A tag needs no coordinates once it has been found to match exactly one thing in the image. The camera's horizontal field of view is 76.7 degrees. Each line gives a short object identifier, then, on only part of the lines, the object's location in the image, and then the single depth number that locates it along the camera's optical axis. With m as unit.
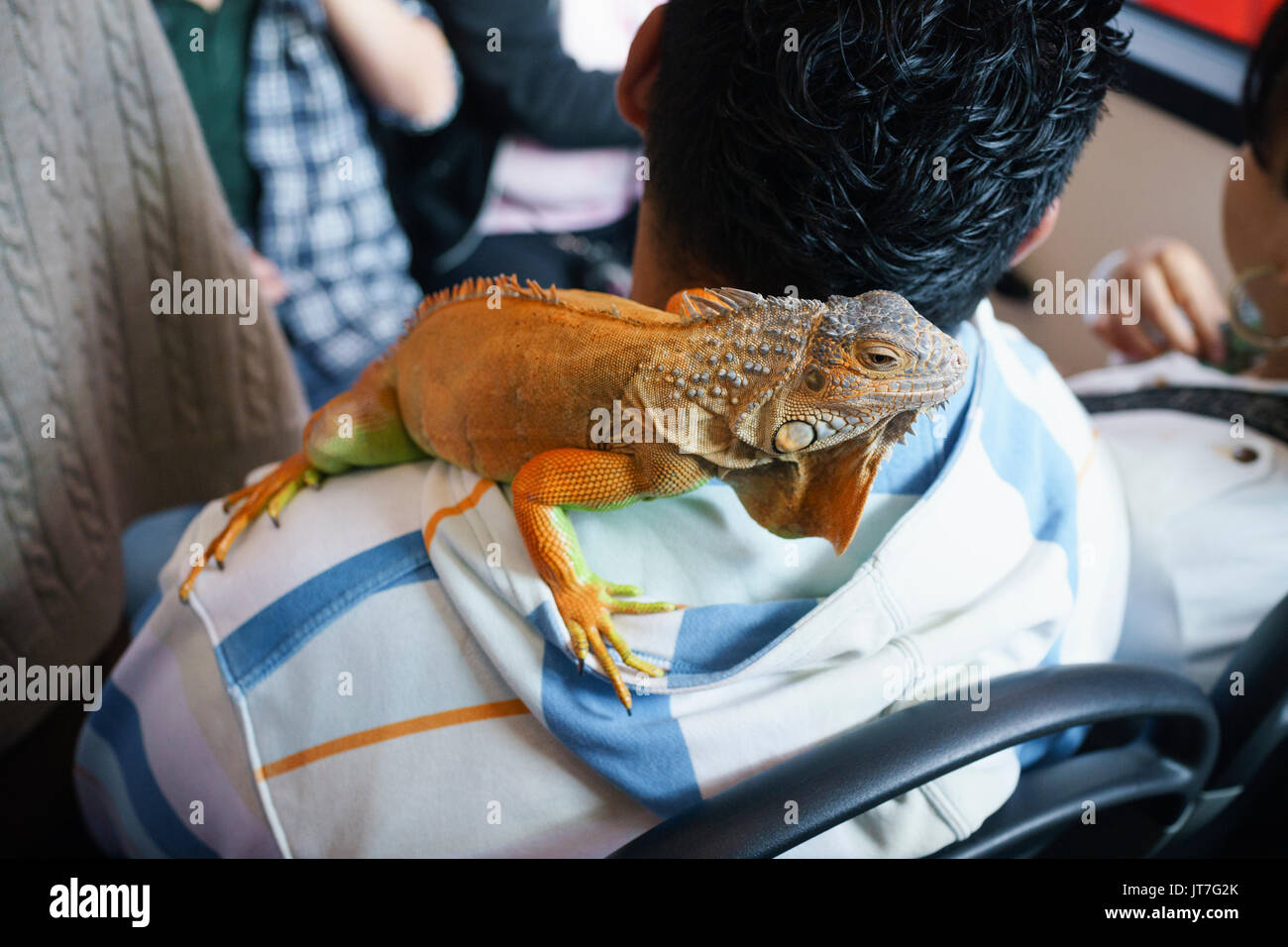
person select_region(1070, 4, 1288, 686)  1.23
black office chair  0.72
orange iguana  0.69
